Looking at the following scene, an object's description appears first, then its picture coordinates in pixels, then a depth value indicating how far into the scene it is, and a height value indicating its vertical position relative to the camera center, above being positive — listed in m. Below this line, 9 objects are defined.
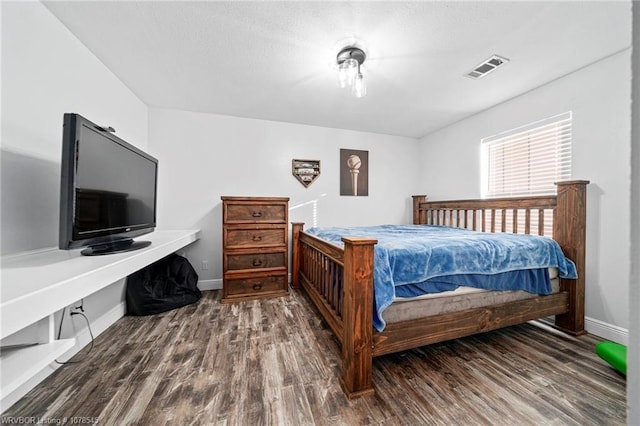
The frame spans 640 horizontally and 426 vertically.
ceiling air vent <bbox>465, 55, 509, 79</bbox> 1.95 +1.29
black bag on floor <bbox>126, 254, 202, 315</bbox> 2.29 -0.78
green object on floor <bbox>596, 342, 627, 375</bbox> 1.47 -0.85
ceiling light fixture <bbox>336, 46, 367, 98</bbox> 1.79 +1.15
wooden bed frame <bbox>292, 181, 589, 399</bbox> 1.35 -0.58
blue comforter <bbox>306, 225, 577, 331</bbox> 1.46 -0.31
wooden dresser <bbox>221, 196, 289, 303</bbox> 2.63 -0.39
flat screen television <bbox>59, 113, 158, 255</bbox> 1.24 +0.12
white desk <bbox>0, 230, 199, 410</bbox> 0.80 -0.31
